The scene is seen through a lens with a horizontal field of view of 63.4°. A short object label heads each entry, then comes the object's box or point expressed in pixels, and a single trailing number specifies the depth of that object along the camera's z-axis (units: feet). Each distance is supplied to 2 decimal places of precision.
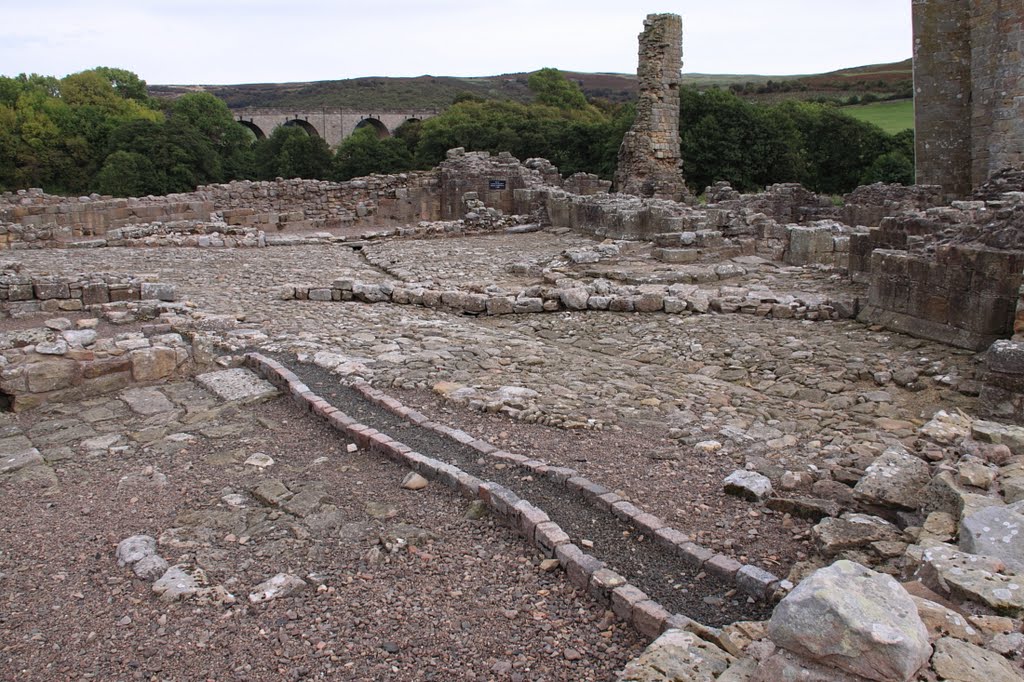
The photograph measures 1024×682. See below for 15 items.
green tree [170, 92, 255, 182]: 161.27
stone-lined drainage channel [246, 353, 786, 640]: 13.16
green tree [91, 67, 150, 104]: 239.09
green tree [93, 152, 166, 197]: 131.23
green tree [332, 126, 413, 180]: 146.92
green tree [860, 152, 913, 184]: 121.29
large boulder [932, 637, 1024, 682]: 8.73
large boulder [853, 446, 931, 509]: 15.46
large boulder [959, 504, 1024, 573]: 10.98
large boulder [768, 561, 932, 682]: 8.59
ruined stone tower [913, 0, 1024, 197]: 62.23
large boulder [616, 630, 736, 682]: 10.36
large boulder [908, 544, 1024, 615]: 10.03
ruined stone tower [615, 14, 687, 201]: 75.82
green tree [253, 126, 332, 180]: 148.87
